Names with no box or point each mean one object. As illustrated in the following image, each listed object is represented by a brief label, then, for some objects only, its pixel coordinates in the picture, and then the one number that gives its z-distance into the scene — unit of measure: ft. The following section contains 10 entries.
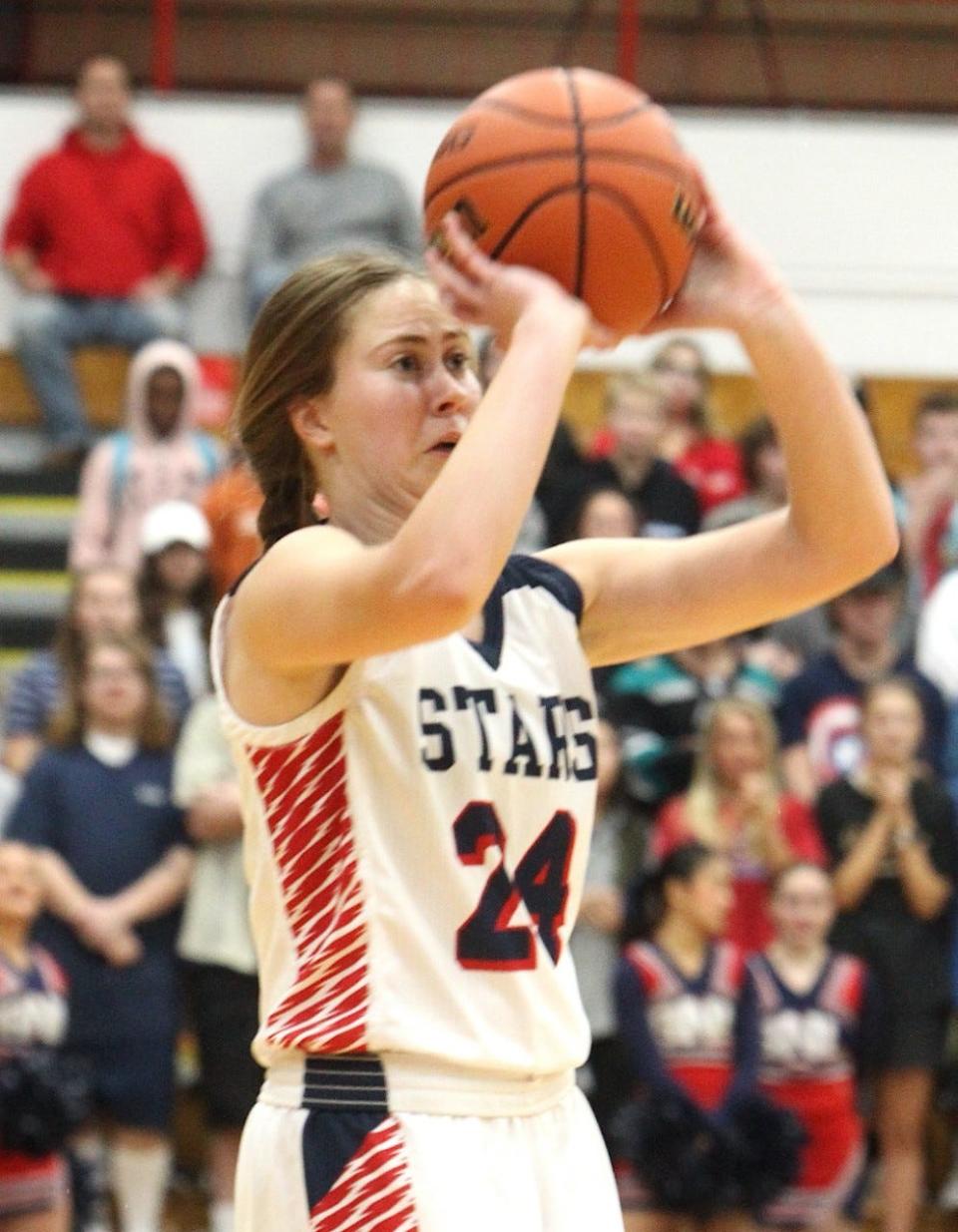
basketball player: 16.82
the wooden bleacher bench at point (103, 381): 63.28
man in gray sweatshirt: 62.79
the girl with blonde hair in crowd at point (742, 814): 42.58
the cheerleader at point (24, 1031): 38.88
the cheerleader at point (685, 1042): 39.92
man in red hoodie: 62.41
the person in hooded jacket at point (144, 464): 53.89
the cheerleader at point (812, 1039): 41.08
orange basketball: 17.25
